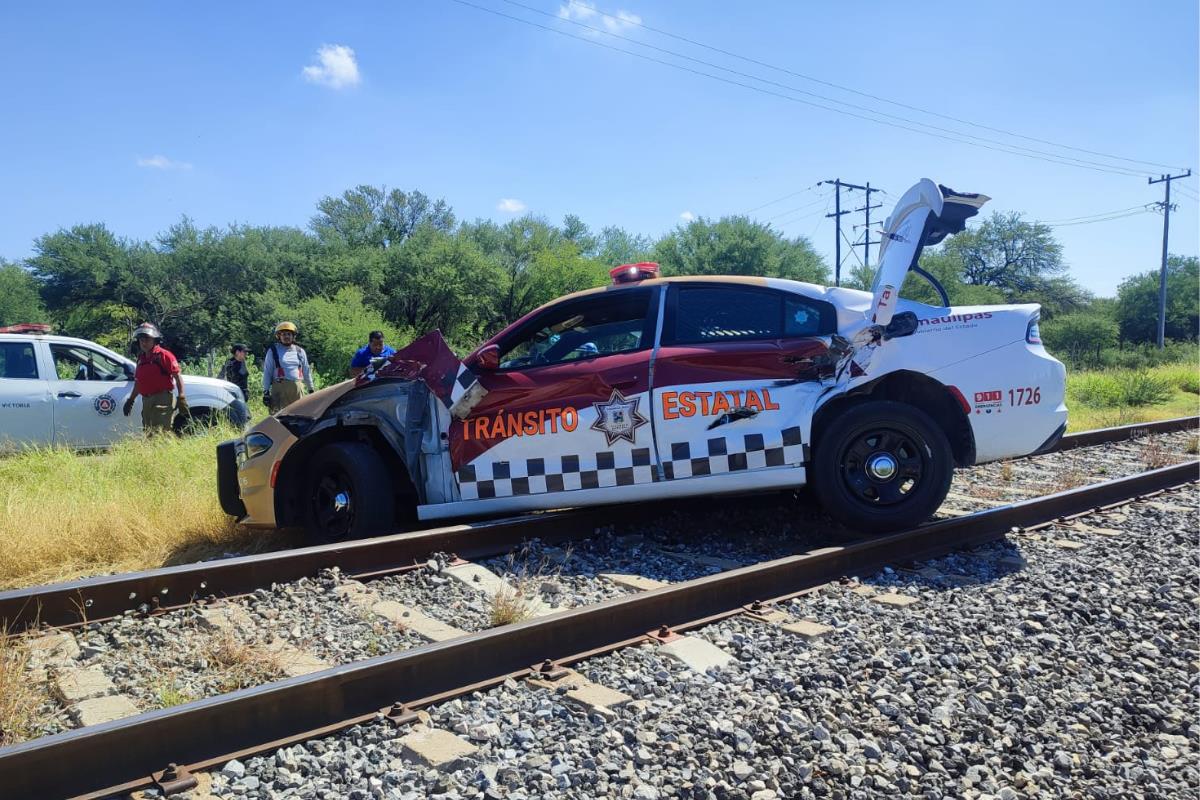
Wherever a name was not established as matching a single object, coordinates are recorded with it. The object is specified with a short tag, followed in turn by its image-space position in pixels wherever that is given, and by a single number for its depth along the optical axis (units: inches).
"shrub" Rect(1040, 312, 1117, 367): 2050.9
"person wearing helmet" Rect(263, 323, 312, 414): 423.5
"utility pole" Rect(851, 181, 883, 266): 1914.4
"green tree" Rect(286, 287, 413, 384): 1274.6
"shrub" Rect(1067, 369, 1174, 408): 789.2
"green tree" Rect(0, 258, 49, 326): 1764.3
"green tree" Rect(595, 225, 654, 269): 2518.1
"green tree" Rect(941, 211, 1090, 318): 2915.8
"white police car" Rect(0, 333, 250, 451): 406.6
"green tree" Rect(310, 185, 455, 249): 2133.4
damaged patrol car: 211.0
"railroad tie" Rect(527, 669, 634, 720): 122.0
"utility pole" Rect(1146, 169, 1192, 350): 1990.7
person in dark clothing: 535.5
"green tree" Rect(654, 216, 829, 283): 1754.4
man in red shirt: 373.4
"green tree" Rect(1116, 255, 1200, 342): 2468.0
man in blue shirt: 366.9
